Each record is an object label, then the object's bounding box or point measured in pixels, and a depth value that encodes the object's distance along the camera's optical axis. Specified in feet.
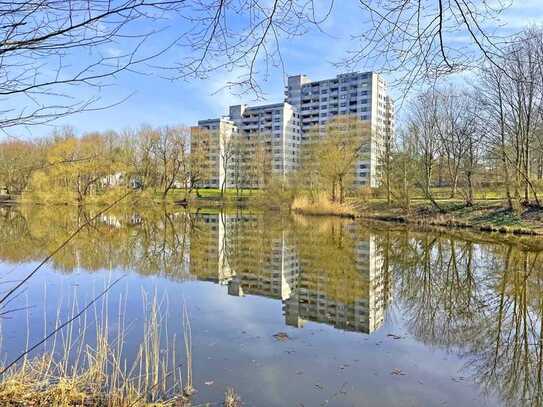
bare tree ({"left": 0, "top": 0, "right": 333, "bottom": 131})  6.37
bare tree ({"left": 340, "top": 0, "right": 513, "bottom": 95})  8.55
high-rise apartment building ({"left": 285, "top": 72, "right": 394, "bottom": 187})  255.29
